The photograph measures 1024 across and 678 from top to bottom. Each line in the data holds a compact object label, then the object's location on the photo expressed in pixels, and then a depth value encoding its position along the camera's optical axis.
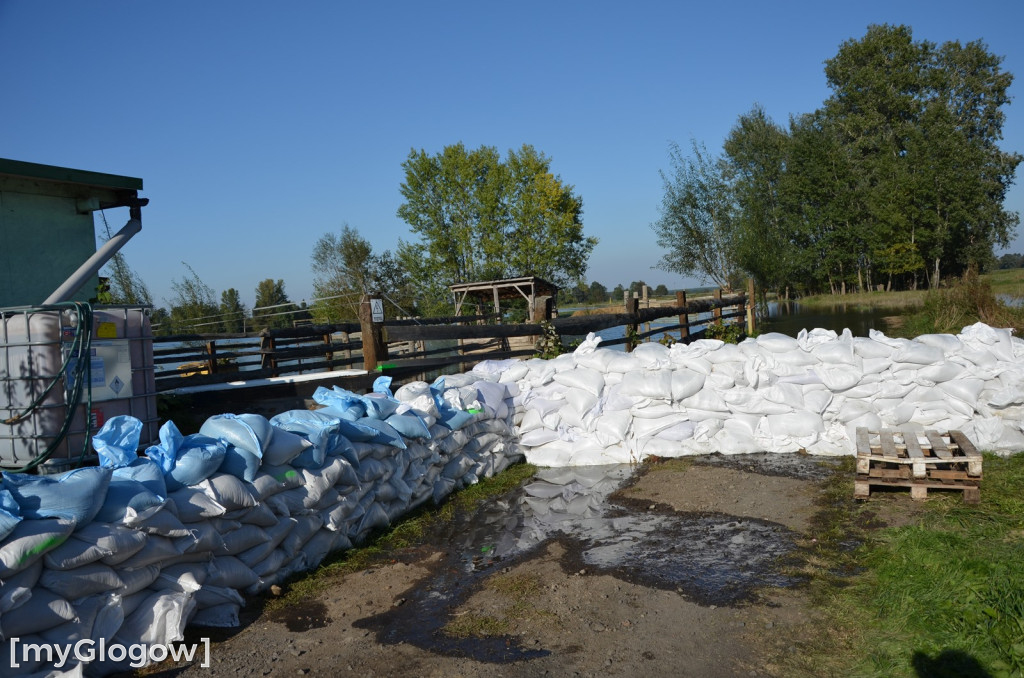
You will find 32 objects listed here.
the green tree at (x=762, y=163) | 39.58
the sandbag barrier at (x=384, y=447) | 2.85
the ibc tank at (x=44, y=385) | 4.48
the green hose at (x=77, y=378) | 4.30
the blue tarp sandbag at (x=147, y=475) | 3.26
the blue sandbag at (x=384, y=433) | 4.78
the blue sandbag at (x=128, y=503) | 3.01
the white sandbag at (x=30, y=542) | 2.58
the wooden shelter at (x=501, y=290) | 19.42
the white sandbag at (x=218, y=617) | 3.32
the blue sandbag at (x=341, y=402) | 4.83
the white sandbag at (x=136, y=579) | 2.97
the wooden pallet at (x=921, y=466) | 4.70
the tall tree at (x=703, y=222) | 29.47
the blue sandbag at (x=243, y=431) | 3.79
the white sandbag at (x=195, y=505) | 3.35
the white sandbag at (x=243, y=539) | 3.58
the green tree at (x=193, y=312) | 18.75
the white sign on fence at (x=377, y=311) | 7.28
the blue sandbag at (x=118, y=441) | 3.39
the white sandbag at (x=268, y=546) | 3.69
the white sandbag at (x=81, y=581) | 2.73
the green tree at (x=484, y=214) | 30.28
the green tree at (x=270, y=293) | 38.97
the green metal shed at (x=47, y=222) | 6.27
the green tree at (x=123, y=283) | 15.66
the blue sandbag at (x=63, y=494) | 2.80
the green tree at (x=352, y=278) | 21.16
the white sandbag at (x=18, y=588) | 2.55
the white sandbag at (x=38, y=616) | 2.58
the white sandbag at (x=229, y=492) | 3.50
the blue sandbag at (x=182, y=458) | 3.45
